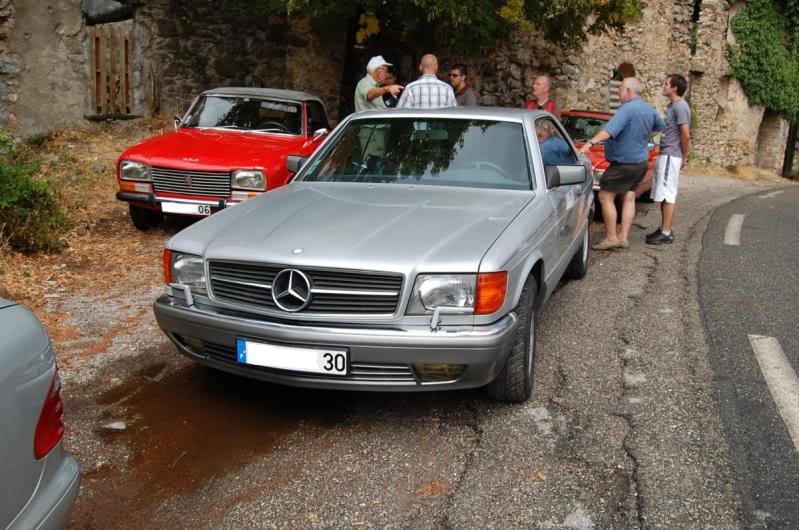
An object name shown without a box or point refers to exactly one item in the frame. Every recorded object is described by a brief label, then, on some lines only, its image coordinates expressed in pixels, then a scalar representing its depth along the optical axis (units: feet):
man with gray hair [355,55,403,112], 27.14
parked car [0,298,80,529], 6.17
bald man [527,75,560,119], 26.66
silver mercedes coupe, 10.71
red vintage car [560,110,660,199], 34.57
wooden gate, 41.78
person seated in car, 17.22
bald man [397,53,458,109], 24.31
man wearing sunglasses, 28.60
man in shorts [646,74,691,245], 26.08
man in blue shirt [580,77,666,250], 24.23
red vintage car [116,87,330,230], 23.84
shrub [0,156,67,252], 21.77
